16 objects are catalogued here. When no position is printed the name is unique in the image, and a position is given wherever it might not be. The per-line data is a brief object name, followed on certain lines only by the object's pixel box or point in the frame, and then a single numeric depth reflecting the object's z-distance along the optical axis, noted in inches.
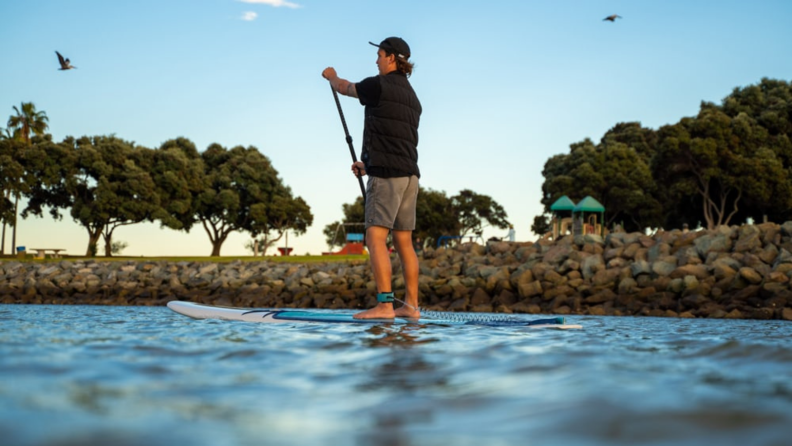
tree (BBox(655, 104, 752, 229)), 1483.8
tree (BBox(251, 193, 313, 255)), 1812.3
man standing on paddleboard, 251.4
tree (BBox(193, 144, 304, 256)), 1733.5
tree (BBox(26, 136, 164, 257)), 1560.0
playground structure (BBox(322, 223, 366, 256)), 1640.0
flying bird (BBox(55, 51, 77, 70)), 733.9
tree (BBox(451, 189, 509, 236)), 2650.1
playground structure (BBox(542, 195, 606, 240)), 1196.5
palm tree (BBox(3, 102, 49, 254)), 1915.6
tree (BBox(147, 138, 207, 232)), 1638.8
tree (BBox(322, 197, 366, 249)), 2707.4
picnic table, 1410.1
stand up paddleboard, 232.7
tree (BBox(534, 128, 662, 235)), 1684.3
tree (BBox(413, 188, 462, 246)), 2364.7
